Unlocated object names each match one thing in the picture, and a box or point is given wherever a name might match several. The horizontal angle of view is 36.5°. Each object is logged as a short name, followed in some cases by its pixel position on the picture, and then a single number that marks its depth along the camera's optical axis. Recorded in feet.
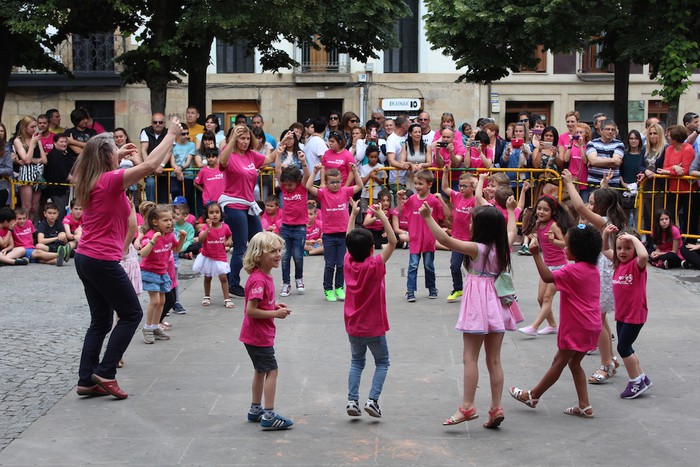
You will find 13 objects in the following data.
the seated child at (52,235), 50.80
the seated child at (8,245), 49.98
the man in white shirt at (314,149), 52.19
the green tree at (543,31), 73.77
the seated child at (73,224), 51.24
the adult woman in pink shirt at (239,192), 39.81
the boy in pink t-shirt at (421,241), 39.47
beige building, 107.86
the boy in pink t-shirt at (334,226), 39.78
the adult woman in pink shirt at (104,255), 25.38
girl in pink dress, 23.39
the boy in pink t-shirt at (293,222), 40.96
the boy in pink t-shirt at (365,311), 23.80
